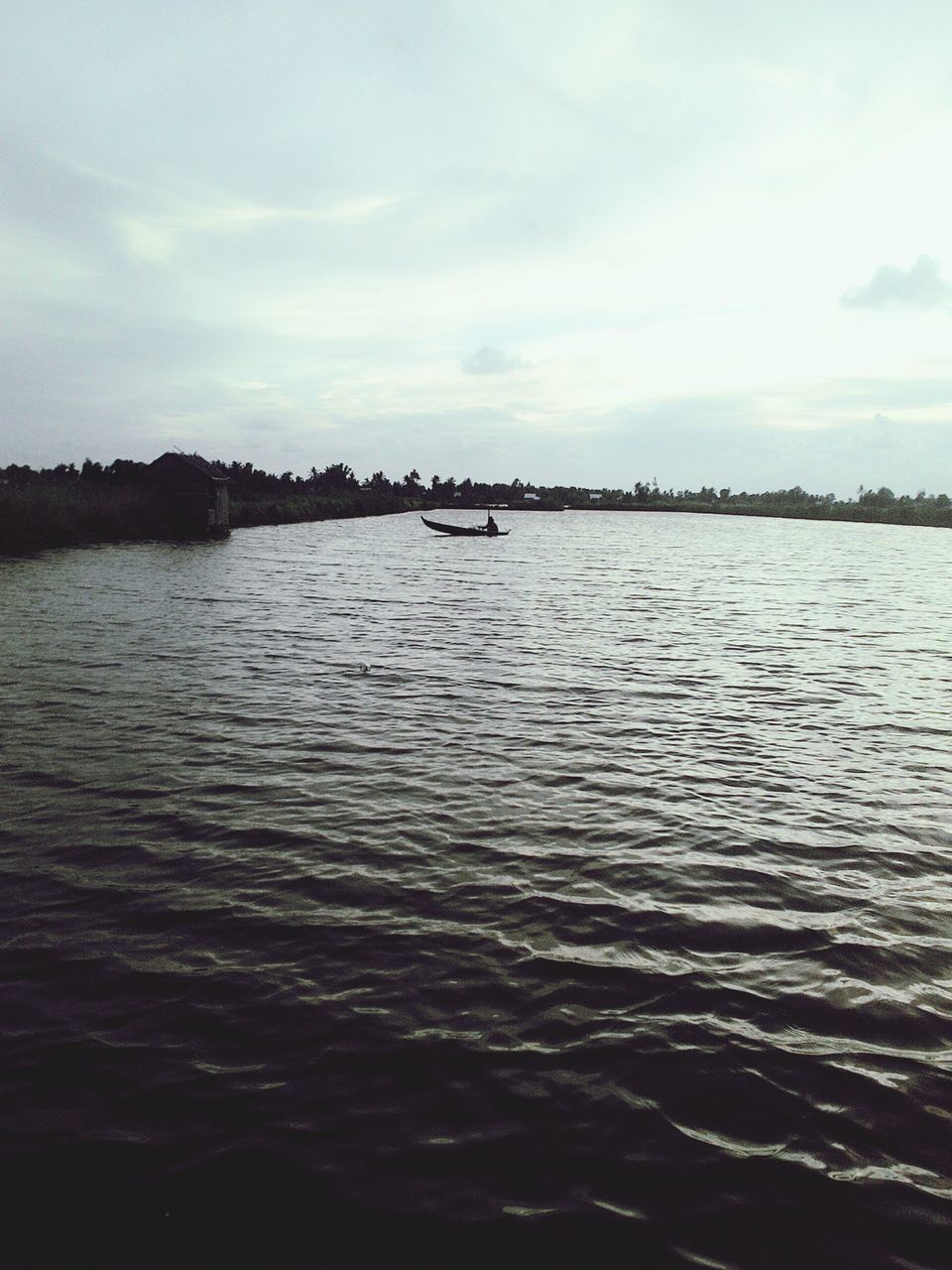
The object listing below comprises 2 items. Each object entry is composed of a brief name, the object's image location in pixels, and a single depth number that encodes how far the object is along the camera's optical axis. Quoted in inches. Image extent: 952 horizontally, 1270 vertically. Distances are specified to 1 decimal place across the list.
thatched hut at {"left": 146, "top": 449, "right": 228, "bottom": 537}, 2479.1
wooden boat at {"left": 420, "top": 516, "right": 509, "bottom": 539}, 2987.2
